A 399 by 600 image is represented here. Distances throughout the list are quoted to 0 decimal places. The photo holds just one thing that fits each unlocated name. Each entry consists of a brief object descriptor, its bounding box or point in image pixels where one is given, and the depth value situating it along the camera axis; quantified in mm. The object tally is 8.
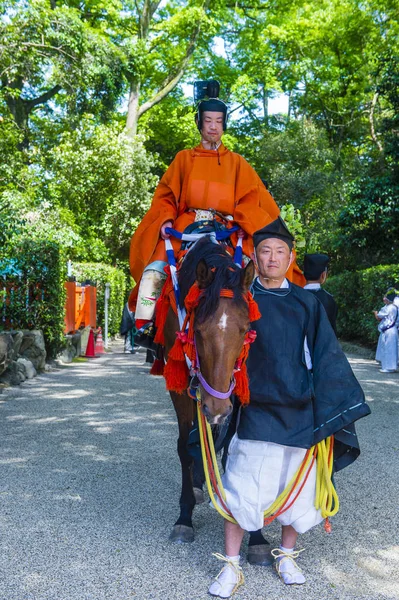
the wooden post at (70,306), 14742
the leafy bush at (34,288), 11797
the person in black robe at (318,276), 6180
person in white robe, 14031
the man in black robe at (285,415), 3346
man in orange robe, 4613
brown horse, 3154
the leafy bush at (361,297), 17712
